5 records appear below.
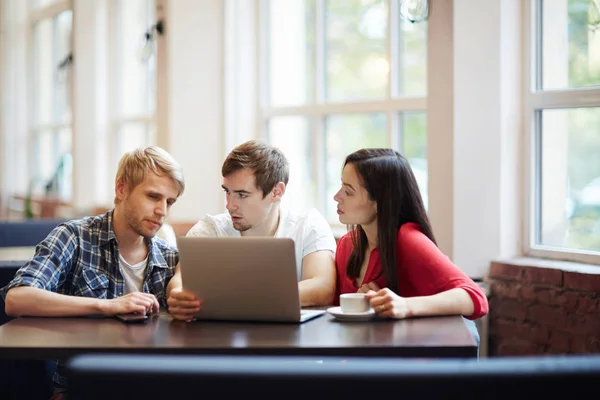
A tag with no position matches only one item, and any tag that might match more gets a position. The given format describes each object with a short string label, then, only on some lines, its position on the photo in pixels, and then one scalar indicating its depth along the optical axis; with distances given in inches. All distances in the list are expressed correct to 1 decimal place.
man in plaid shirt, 97.7
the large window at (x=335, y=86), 163.4
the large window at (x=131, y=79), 253.6
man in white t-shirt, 108.5
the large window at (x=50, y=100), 306.7
